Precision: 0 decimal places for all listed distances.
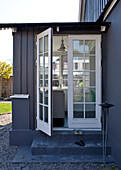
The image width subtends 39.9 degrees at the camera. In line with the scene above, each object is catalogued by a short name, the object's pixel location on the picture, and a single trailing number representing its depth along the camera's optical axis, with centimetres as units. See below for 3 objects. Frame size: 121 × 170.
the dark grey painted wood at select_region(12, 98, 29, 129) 375
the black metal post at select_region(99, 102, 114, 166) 262
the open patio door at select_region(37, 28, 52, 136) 329
